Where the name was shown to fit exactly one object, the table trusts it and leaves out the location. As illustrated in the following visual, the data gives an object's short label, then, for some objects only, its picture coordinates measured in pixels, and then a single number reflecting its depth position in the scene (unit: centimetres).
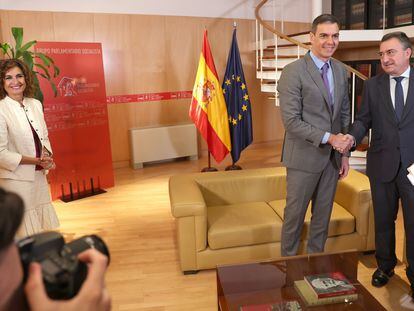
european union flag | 518
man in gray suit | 219
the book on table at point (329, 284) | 179
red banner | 427
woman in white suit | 261
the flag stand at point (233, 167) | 537
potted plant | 349
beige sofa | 263
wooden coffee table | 179
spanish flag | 492
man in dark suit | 212
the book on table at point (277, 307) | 173
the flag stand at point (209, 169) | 533
